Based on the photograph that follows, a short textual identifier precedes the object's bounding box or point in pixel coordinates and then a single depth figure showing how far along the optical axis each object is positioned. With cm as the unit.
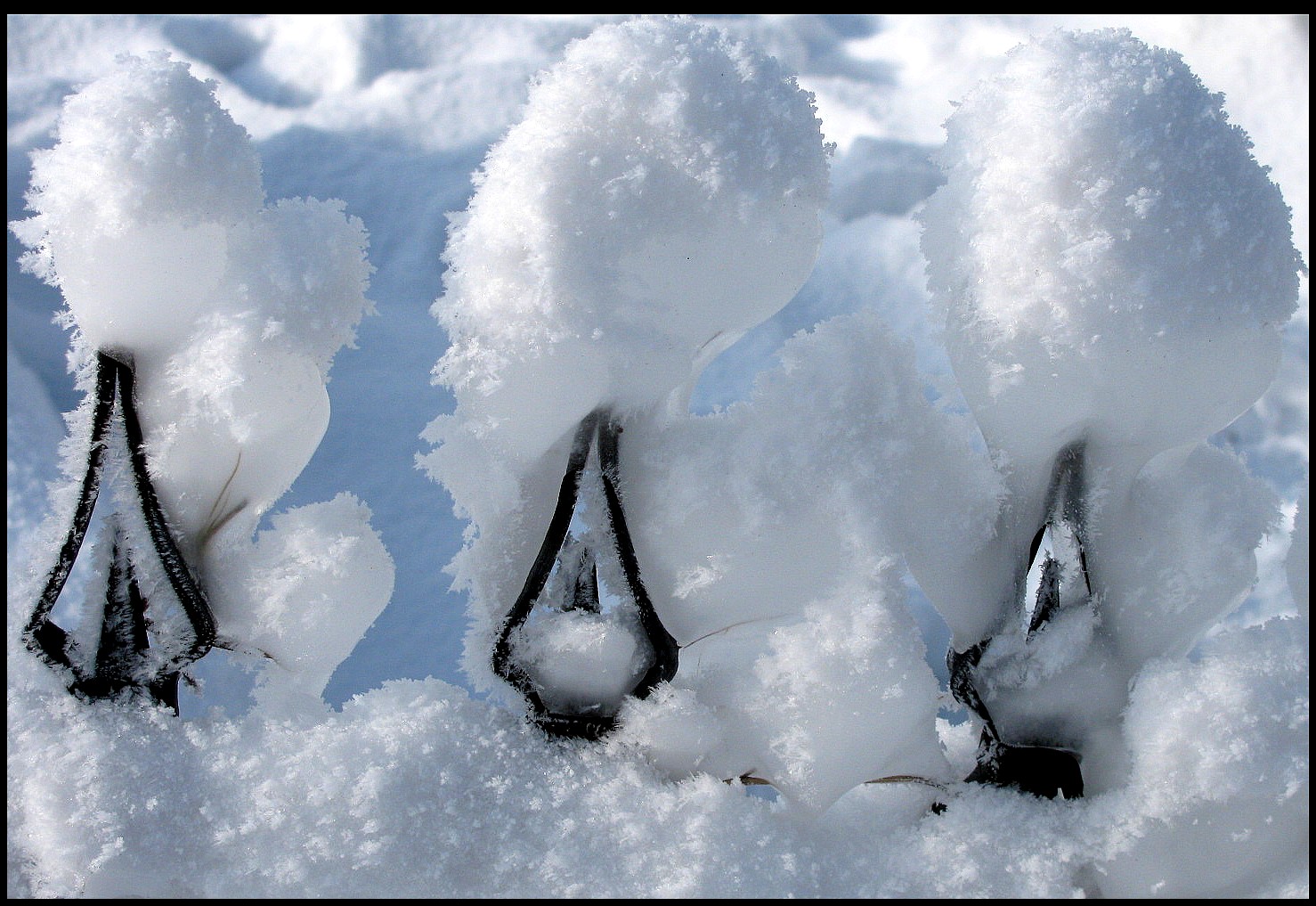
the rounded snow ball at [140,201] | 57
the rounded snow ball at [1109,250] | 55
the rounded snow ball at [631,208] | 55
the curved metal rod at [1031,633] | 62
